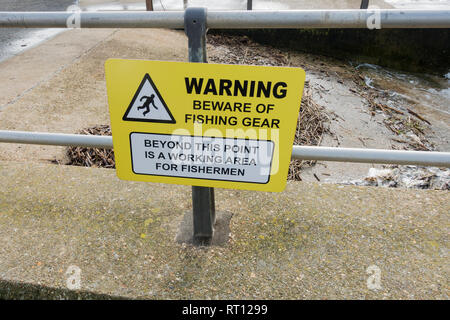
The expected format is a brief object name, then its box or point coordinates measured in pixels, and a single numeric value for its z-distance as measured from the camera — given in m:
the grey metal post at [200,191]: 1.12
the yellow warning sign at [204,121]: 1.13
